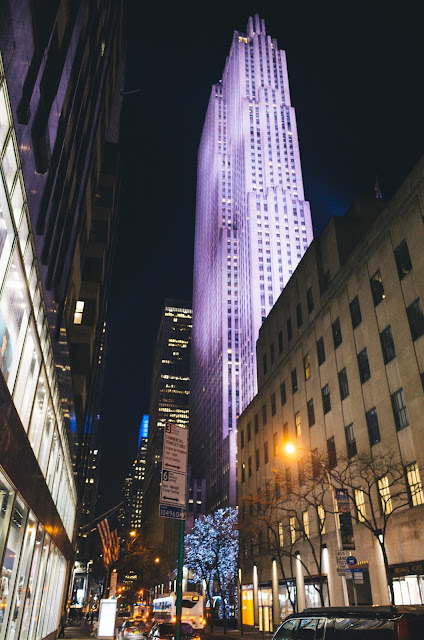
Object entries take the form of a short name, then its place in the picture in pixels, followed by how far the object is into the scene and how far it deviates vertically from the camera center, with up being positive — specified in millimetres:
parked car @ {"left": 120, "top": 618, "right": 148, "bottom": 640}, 36322 -2515
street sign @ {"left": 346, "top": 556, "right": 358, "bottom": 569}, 19359 +1315
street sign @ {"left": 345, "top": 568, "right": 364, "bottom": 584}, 19303 +853
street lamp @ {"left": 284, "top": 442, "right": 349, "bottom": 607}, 29756 +3564
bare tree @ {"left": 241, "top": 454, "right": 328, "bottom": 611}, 33250 +5973
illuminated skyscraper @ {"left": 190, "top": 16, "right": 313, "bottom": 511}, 144625 +97000
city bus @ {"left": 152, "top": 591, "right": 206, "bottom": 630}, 41219 -1010
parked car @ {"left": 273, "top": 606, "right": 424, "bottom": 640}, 6840 -349
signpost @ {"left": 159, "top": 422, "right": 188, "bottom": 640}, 7562 +1647
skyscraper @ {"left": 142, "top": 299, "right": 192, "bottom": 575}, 139250 +16568
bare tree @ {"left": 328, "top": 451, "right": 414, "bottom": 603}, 25266 +5605
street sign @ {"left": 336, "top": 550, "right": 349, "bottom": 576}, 19422 +1354
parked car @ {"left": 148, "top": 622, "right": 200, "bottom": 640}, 23531 -1548
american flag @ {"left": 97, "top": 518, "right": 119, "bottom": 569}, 41219 +4269
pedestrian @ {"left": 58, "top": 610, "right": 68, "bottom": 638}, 33450 -2049
